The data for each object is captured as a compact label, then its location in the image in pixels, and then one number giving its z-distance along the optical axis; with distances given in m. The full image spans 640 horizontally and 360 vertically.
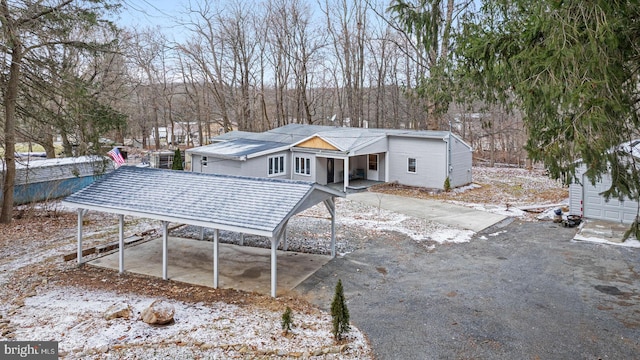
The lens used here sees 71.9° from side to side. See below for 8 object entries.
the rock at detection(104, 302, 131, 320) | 7.41
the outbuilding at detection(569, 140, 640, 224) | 14.26
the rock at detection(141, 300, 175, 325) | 7.12
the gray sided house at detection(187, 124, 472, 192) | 21.17
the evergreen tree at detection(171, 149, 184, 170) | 24.06
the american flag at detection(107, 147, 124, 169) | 20.02
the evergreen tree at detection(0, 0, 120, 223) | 11.28
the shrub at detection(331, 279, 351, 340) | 6.75
